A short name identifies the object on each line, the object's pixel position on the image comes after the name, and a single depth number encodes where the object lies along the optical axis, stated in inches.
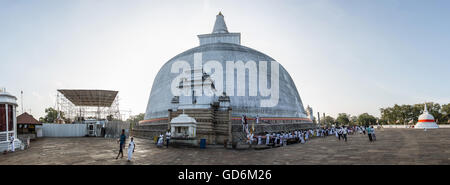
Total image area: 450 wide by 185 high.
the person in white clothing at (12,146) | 657.5
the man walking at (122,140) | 503.2
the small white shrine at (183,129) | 792.3
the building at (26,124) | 1444.4
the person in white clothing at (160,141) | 753.6
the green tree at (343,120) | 4603.8
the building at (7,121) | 651.5
